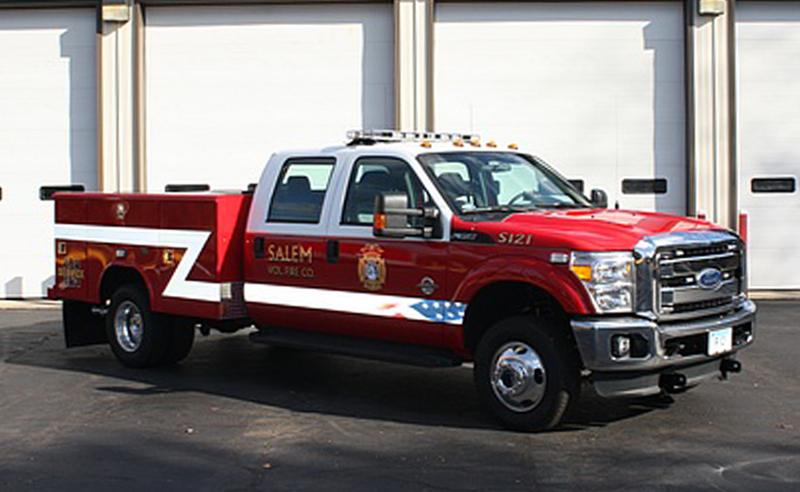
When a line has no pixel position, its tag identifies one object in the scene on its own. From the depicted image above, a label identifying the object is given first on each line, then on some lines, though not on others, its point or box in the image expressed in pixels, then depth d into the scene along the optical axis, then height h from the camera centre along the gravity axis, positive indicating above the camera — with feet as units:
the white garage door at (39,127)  55.06 +6.21
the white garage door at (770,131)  53.36 +5.45
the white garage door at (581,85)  53.42 +7.77
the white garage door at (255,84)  53.98 +8.07
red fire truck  23.80 -0.57
